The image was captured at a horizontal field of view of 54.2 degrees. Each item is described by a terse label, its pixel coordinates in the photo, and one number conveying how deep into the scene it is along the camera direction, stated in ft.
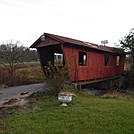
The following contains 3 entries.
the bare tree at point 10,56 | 35.76
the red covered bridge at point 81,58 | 26.08
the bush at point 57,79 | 19.12
